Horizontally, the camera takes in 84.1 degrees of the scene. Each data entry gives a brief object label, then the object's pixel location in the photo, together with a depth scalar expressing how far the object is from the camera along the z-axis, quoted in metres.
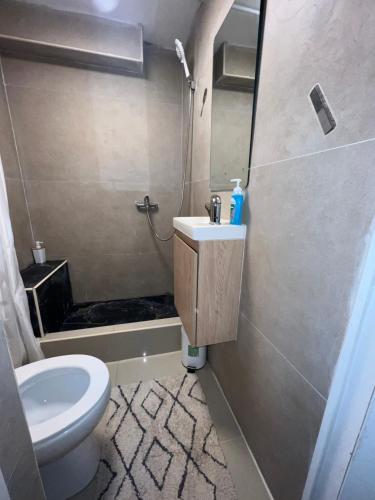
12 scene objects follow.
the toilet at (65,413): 0.72
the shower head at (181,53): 1.36
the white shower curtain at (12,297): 1.08
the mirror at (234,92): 0.85
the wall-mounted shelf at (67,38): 1.35
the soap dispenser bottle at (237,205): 0.91
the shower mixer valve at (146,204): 1.95
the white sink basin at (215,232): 0.88
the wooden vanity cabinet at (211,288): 0.92
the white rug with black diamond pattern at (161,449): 0.88
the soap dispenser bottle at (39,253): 1.75
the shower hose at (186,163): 1.61
